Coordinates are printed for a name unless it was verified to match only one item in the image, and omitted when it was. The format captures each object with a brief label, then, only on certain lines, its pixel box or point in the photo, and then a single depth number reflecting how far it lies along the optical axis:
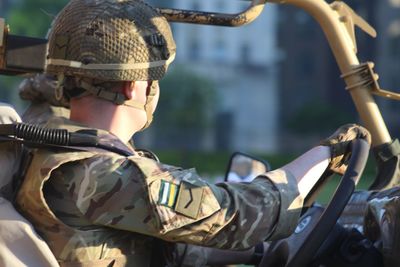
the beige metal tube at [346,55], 7.11
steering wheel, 5.61
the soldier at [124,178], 5.40
